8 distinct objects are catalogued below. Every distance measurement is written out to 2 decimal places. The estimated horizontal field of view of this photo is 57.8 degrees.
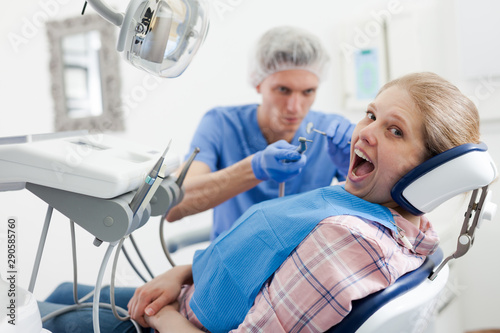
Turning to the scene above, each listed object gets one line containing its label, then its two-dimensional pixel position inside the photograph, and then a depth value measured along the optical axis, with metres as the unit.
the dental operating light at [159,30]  0.76
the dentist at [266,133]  1.42
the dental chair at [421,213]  0.73
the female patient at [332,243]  0.77
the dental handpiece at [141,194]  0.73
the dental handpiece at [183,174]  1.03
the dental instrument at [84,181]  0.70
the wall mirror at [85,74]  2.87
